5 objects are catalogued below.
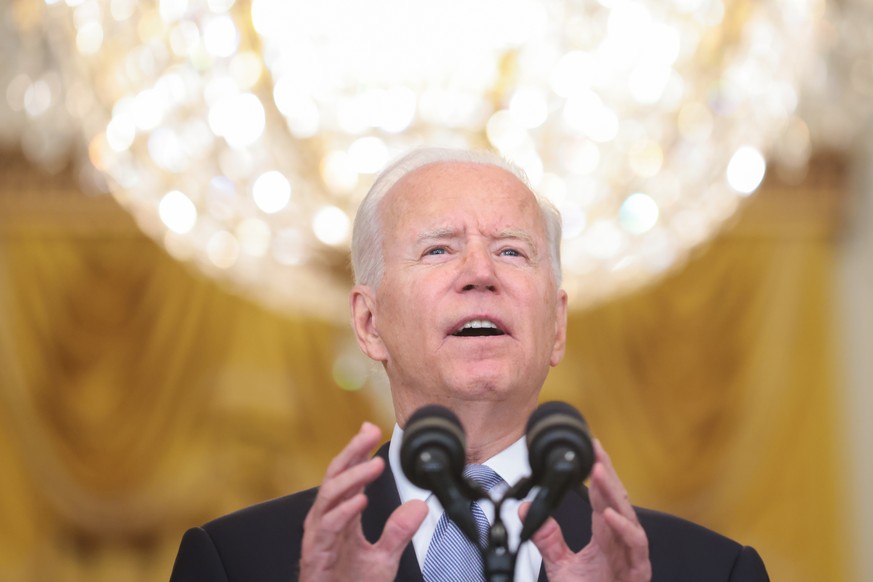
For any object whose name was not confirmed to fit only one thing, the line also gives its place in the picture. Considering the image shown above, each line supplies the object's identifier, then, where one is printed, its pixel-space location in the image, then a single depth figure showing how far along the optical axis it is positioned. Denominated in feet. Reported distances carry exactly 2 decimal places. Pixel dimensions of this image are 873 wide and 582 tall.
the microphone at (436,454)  14.12
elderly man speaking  15.02
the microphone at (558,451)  14.13
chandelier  17.25
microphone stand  14.18
